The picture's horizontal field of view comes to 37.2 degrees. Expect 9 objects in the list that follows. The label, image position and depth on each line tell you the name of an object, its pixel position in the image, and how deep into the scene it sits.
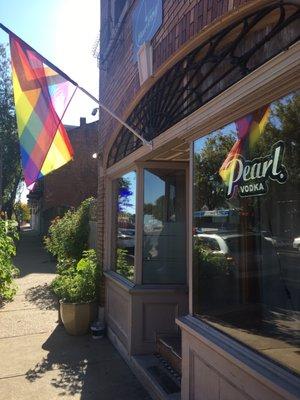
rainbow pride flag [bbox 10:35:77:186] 4.48
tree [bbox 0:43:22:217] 27.09
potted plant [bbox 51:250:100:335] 6.77
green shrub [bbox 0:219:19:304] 9.01
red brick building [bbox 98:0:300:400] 2.65
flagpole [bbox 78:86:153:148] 4.45
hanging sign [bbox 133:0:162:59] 4.63
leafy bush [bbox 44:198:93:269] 11.36
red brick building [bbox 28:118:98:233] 26.39
